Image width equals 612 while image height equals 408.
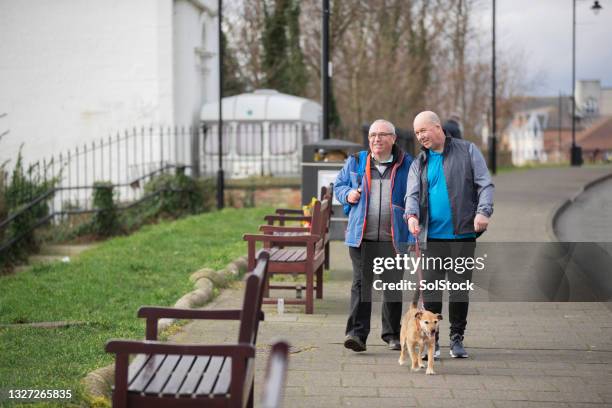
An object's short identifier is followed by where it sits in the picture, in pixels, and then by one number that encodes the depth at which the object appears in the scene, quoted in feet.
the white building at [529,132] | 504.43
